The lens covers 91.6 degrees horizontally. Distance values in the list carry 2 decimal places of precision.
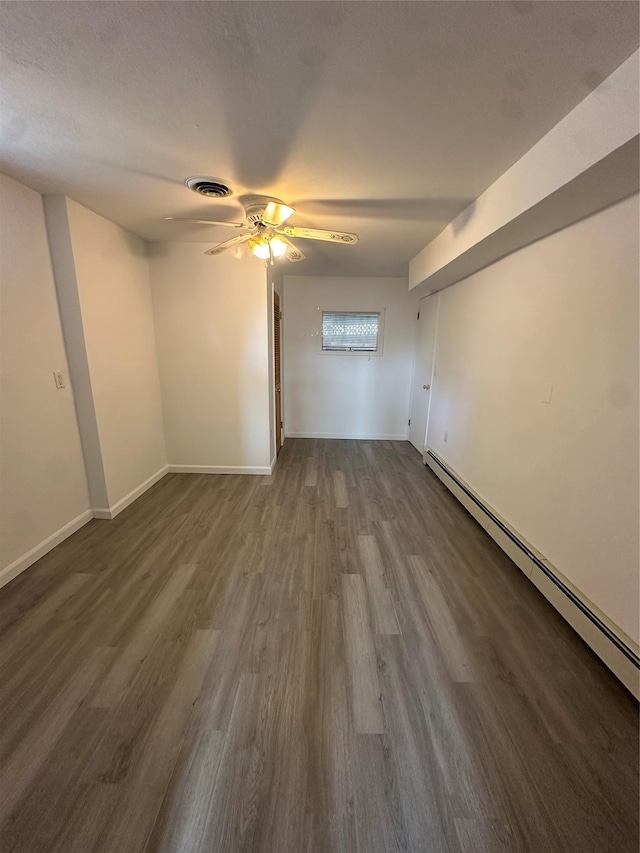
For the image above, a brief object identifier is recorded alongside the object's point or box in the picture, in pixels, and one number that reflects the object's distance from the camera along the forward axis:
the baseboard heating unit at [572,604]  1.34
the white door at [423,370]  3.90
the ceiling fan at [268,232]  1.89
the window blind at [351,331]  4.49
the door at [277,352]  3.87
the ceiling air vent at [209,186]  1.79
